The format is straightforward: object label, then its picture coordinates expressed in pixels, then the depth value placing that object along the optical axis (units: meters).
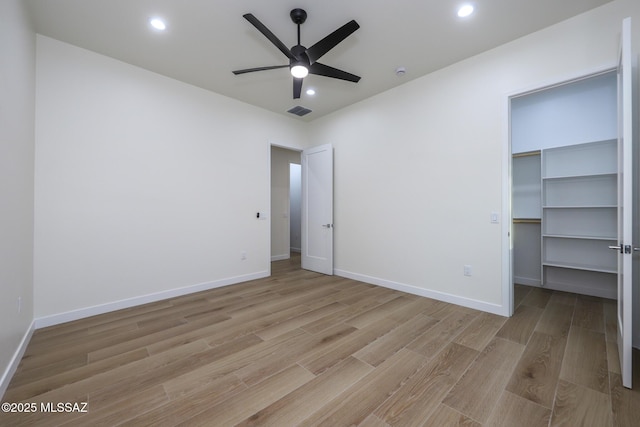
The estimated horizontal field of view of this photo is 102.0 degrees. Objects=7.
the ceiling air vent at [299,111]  4.48
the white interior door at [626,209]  1.63
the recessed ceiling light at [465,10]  2.27
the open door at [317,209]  4.64
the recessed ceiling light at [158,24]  2.44
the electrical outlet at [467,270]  3.06
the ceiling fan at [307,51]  2.17
